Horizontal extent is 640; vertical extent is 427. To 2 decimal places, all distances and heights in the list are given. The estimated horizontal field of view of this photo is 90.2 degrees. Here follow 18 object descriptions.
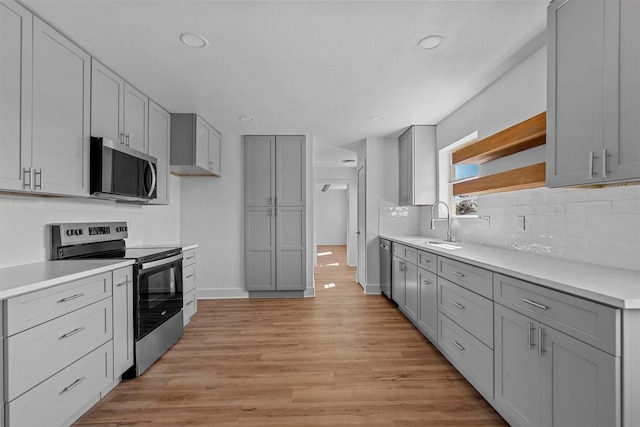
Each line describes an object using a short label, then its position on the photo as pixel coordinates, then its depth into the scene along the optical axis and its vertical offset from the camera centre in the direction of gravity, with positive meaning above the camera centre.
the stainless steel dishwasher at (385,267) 4.46 -0.77
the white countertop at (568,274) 1.19 -0.29
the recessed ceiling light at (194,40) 2.12 +1.19
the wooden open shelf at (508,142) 2.21 +0.58
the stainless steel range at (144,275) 2.42 -0.53
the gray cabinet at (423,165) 4.30 +0.67
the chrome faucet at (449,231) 3.66 -0.19
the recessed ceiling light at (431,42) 2.15 +1.20
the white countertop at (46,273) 1.49 -0.34
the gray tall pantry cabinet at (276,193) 4.71 +0.31
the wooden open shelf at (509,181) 2.19 +0.27
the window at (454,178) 3.73 +0.46
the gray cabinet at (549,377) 1.20 -0.72
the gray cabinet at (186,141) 3.78 +0.87
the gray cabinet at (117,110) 2.44 +0.89
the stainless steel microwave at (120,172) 2.39 +0.34
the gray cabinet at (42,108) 1.74 +0.65
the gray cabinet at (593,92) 1.36 +0.59
